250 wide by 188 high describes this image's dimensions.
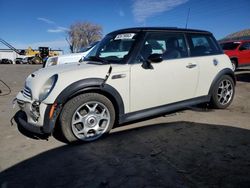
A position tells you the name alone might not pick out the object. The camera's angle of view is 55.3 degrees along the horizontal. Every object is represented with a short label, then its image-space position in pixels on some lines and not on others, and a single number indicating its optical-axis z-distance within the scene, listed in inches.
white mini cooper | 132.6
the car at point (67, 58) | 331.9
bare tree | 2822.3
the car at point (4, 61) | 1841.9
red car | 466.9
